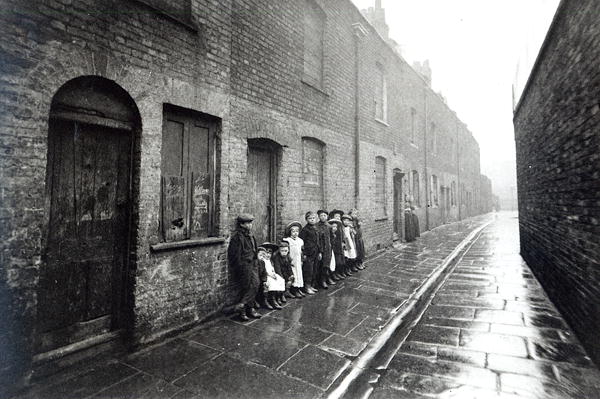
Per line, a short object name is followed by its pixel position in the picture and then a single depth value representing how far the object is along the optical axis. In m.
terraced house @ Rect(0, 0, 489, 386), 2.96
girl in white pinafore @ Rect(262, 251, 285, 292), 5.16
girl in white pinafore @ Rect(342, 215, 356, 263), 7.54
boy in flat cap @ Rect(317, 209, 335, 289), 6.50
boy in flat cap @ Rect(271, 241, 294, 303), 5.45
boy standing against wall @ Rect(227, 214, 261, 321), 4.75
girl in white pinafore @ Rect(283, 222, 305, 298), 5.78
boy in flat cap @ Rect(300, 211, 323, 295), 6.12
